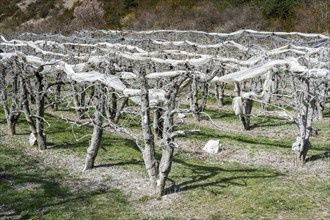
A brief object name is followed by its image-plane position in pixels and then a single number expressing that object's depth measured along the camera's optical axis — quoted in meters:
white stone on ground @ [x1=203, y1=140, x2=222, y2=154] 13.59
